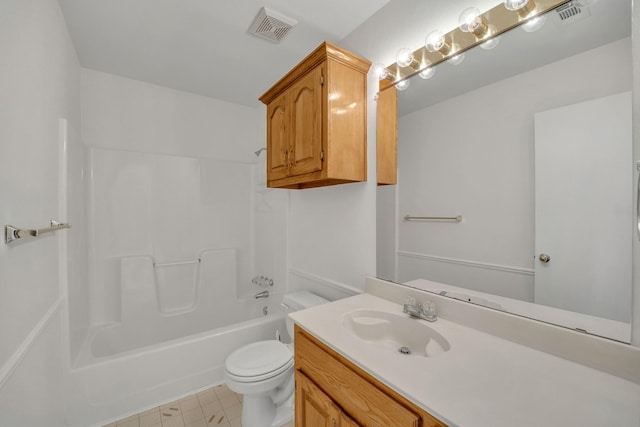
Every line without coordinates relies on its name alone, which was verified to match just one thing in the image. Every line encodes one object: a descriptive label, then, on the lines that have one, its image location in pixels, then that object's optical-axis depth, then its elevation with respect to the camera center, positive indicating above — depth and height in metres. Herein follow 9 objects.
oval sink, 1.09 -0.54
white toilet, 1.40 -0.94
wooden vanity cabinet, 0.71 -0.62
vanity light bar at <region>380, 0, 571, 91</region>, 0.95 +0.76
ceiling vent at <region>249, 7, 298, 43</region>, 1.52 +1.18
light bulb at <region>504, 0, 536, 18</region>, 0.96 +0.78
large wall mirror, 0.79 +0.14
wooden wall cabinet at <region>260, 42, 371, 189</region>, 1.38 +0.54
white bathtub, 1.54 -1.06
